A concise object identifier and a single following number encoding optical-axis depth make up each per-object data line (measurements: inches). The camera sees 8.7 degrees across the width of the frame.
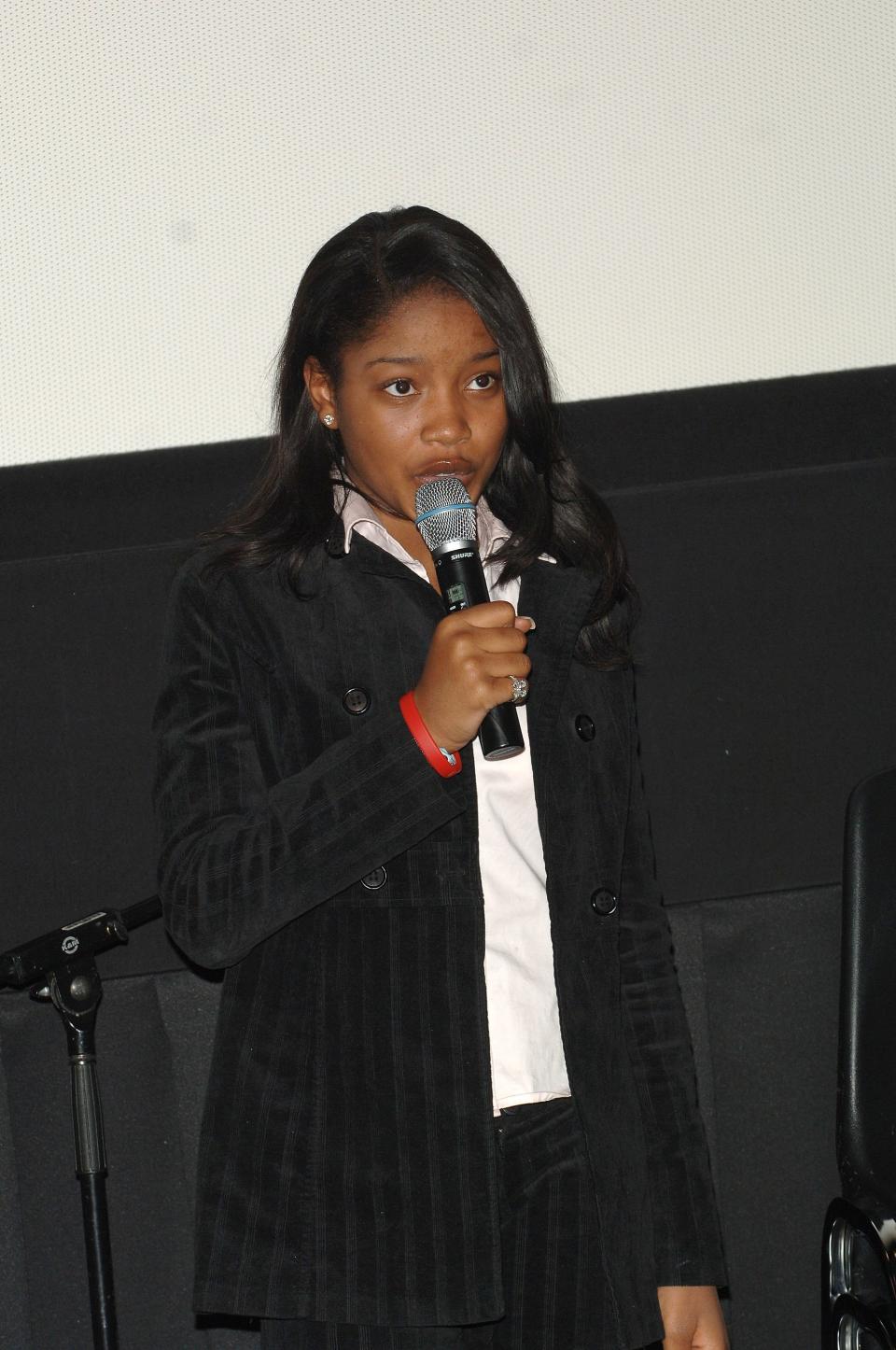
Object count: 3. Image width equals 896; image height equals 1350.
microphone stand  176.5
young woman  166.8
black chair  178.3
